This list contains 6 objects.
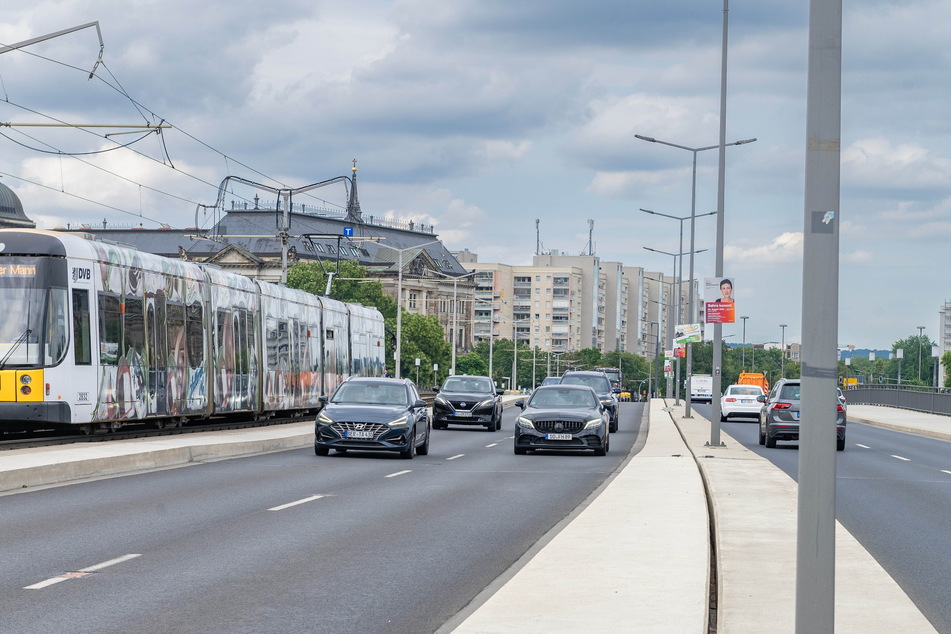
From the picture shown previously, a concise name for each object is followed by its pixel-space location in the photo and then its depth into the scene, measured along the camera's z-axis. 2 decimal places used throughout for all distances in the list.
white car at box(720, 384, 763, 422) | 54.84
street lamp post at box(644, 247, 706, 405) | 71.64
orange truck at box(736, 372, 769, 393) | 100.89
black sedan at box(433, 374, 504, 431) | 41.41
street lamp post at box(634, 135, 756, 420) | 48.94
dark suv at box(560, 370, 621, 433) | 42.53
